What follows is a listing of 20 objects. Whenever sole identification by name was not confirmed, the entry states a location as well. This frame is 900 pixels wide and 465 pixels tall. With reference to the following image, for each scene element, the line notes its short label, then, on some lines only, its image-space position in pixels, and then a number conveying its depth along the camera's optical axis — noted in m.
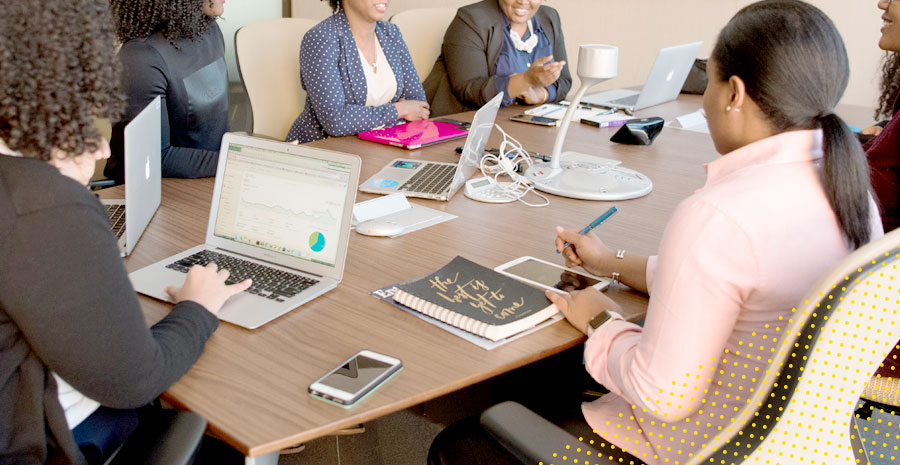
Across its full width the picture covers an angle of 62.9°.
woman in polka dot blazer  2.35
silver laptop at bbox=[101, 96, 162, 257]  1.39
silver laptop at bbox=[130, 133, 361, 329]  1.26
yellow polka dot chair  0.77
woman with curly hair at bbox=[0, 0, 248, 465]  0.82
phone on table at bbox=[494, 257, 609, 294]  1.32
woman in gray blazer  2.84
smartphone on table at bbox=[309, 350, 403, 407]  0.97
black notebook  1.16
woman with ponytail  0.92
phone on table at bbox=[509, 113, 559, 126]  2.52
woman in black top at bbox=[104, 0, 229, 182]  1.90
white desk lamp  1.81
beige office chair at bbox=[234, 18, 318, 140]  2.60
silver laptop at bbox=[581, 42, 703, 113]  2.70
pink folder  2.19
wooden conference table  0.96
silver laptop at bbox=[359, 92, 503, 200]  1.75
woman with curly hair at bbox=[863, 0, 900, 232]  1.68
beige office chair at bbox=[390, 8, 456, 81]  3.20
